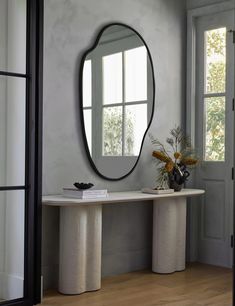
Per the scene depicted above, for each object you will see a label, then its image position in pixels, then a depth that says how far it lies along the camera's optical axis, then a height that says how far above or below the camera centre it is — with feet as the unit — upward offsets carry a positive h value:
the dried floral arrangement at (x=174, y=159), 15.98 -0.24
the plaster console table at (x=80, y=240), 13.00 -2.31
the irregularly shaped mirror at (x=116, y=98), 14.65 +1.57
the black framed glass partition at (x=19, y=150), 11.92 -0.01
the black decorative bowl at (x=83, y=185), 13.19 -0.90
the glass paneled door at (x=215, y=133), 16.62 +0.62
